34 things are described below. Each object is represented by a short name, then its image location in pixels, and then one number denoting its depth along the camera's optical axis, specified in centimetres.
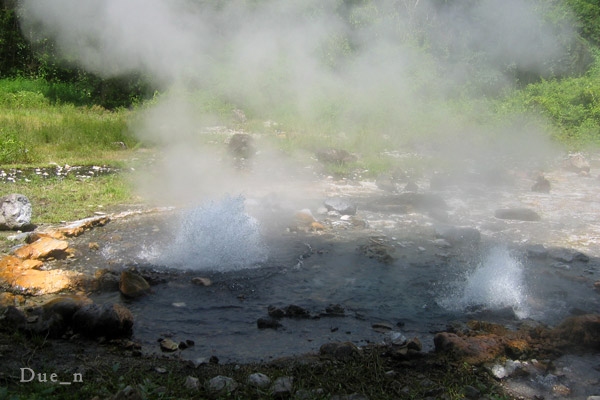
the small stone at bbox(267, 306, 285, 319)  408
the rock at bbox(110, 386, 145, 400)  257
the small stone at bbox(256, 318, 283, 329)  393
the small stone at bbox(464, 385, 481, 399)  300
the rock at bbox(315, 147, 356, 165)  951
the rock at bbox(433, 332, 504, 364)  342
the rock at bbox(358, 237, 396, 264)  530
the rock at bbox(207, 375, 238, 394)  289
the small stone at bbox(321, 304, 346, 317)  414
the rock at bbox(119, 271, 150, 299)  431
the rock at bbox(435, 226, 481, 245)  592
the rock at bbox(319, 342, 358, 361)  339
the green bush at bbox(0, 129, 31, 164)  859
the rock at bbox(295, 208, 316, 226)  632
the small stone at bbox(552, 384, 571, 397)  316
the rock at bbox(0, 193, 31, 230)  575
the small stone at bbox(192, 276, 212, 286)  460
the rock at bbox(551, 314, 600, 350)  368
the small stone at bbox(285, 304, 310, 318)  411
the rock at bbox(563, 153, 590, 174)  988
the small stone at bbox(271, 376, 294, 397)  290
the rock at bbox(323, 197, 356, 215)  673
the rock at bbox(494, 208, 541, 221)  700
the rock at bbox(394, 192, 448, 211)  730
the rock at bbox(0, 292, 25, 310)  402
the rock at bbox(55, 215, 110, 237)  563
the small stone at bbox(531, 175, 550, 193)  852
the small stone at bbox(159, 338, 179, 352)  355
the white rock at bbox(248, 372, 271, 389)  297
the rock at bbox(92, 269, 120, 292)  445
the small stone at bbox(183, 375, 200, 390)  291
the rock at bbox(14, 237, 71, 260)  490
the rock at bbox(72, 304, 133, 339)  360
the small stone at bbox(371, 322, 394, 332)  392
